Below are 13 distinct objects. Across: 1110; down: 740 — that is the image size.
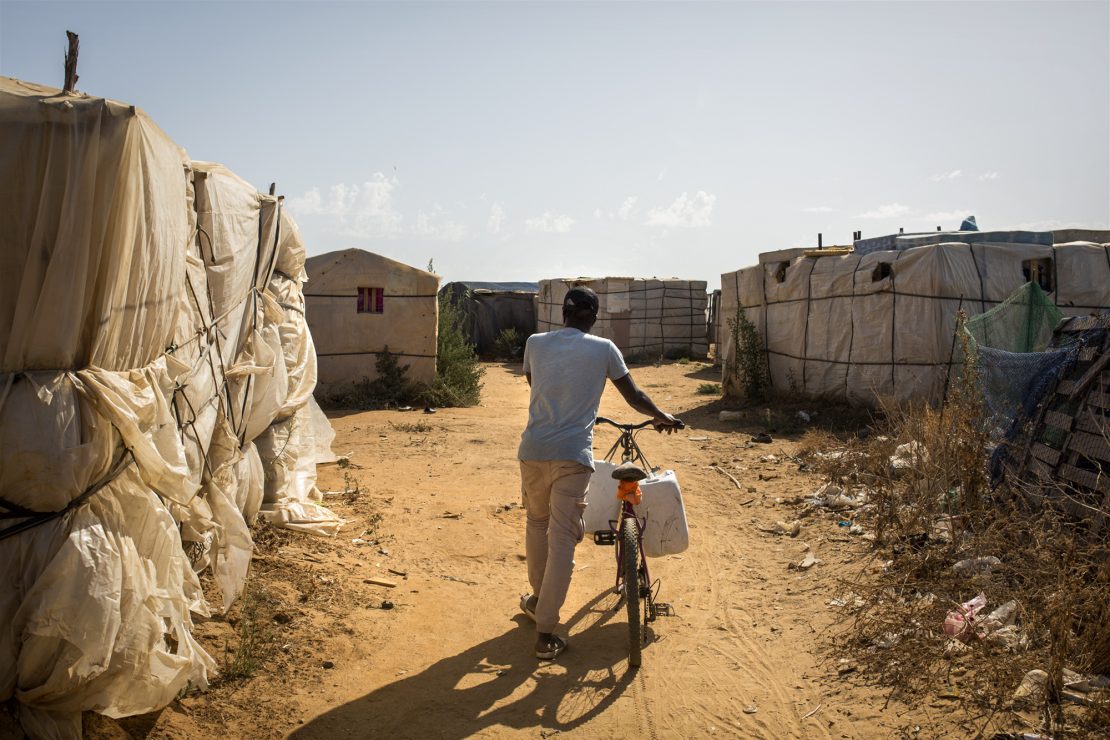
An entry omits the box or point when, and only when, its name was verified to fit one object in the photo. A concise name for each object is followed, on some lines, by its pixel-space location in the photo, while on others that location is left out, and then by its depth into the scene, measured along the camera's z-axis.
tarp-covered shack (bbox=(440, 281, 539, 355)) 22.72
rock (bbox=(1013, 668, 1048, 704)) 2.92
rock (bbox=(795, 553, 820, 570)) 4.98
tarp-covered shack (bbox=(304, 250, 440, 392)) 11.58
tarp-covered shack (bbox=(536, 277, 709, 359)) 19.64
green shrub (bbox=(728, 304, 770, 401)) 12.22
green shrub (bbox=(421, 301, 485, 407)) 11.96
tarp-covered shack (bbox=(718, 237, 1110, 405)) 9.83
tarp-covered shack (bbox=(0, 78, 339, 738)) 2.41
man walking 3.58
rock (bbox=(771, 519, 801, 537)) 5.77
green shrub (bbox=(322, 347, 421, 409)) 11.52
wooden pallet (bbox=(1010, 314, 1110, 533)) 4.05
